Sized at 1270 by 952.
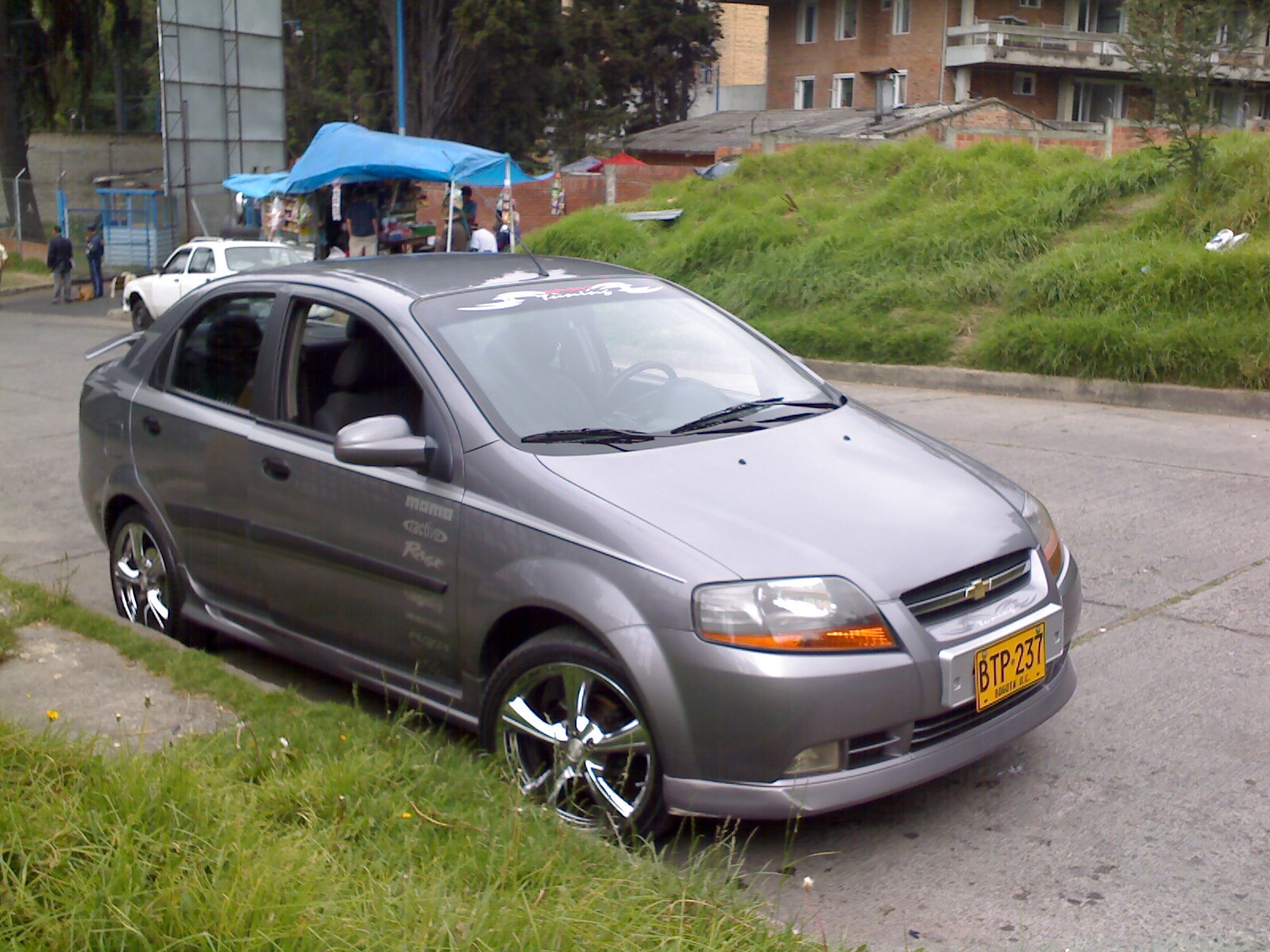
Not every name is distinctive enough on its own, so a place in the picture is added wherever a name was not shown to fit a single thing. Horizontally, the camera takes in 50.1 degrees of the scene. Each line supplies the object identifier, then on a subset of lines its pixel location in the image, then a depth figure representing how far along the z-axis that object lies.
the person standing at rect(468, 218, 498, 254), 20.42
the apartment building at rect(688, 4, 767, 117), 73.74
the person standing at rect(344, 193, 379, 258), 19.52
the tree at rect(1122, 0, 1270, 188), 12.99
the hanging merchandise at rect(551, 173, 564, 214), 33.66
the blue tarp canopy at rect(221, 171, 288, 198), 25.09
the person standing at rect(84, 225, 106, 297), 30.80
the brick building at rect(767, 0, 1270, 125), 45.28
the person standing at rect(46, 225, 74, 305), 29.95
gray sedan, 3.54
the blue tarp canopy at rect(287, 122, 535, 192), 18.25
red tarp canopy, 35.94
